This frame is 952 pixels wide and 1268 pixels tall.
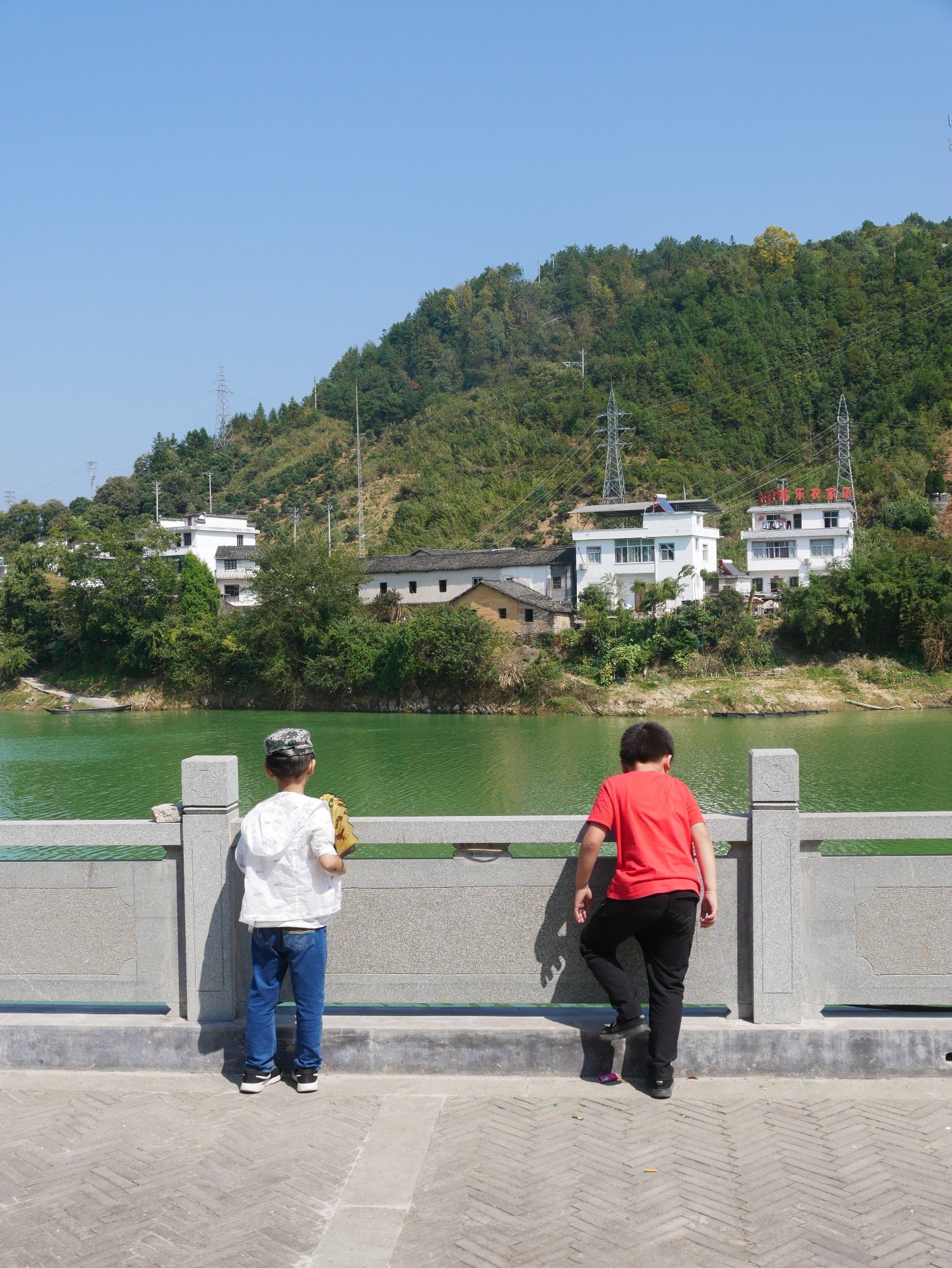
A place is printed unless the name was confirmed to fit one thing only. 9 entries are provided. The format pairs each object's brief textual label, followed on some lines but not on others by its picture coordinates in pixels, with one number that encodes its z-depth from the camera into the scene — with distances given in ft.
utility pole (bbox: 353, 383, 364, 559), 210.55
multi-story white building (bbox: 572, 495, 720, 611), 143.95
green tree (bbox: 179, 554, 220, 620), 150.30
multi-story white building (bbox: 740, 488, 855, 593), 152.05
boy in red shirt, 13.33
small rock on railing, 14.53
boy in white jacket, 13.42
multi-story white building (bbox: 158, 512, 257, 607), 184.99
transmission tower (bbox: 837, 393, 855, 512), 176.86
